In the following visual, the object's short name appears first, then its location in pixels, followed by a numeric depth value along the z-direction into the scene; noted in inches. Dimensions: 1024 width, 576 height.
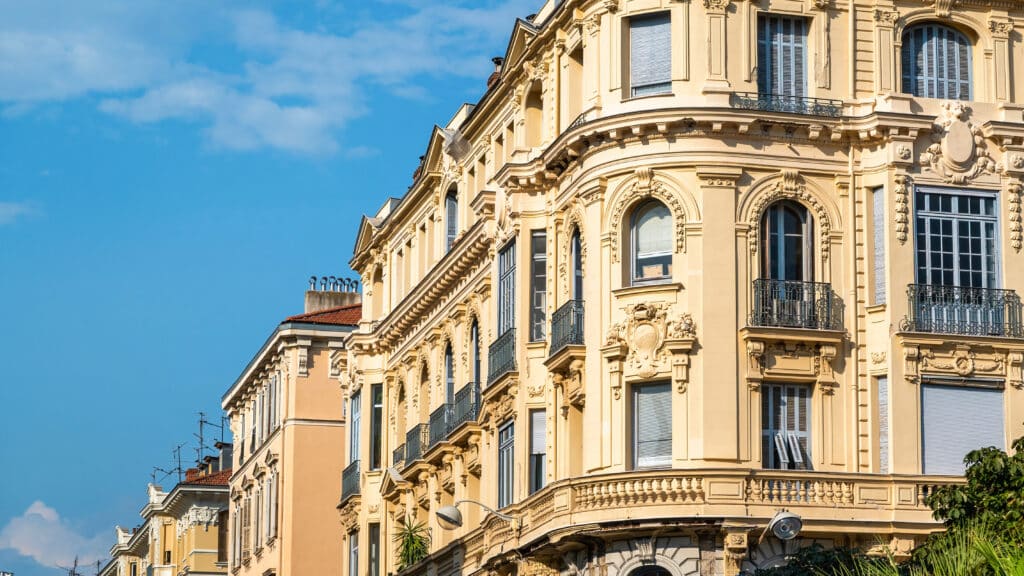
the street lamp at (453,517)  1782.7
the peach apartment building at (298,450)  2716.5
